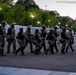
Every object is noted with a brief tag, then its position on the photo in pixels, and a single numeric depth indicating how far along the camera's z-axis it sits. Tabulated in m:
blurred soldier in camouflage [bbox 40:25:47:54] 19.59
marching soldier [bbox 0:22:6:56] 17.31
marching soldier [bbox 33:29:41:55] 18.77
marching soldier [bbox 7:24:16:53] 18.77
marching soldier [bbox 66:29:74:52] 21.15
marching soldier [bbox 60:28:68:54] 20.00
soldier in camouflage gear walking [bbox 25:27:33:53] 19.70
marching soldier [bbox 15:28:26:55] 18.05
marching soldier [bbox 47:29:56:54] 19.06
